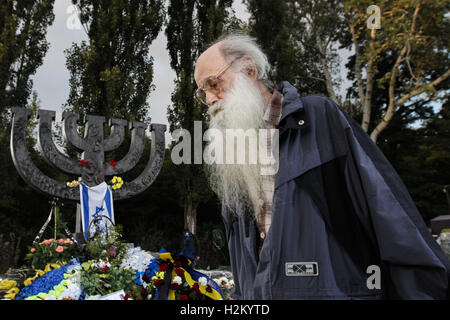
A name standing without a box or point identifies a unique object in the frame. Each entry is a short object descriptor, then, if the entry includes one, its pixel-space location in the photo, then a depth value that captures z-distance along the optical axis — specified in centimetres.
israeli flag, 724
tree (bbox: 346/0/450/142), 940
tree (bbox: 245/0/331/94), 1223
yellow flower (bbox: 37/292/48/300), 201
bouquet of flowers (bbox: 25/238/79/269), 387
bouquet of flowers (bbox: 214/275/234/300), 293
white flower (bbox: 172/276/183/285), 131
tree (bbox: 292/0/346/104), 1286
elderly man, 87
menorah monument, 740
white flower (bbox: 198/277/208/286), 136
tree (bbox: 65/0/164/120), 1124
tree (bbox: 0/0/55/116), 1166
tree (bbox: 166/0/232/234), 1161
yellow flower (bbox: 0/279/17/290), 192
